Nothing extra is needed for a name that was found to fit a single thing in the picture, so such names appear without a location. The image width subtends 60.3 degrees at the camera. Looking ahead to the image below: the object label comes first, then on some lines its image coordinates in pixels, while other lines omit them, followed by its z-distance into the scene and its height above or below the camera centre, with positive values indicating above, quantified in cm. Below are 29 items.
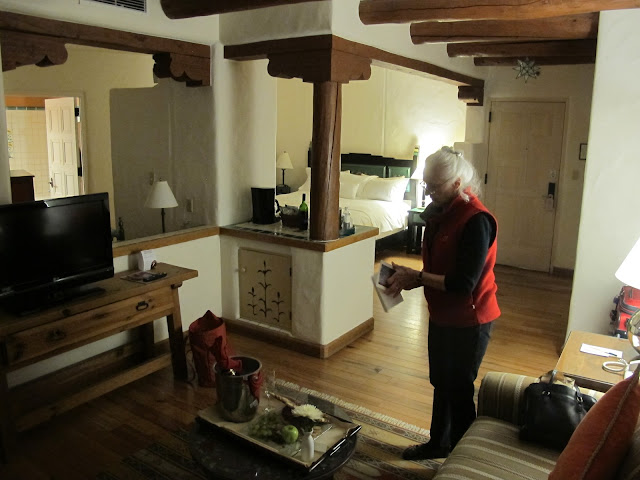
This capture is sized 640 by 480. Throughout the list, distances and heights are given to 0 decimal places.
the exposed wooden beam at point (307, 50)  366 +64
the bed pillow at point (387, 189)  716 -60
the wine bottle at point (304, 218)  429 -58
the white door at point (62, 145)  725 -9
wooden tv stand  270 -108
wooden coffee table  190 -112
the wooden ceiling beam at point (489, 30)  433 +90
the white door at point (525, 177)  634 -37
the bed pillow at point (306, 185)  775 -62
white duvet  662 -83
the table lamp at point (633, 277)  229 -58
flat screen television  273 -59
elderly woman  227 -57
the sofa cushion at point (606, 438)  149 -79
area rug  264 -157
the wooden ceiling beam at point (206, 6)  325 +82
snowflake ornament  542 +75
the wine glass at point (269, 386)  235 -104
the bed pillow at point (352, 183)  741 -55
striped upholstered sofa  194 -113
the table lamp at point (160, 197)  405 -42
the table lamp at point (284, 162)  827 -30
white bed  670 -64
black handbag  204 -99
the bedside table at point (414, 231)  712 -114
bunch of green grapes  204 -106
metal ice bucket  216 -99
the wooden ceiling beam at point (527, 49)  497 +89
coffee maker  442 -51
